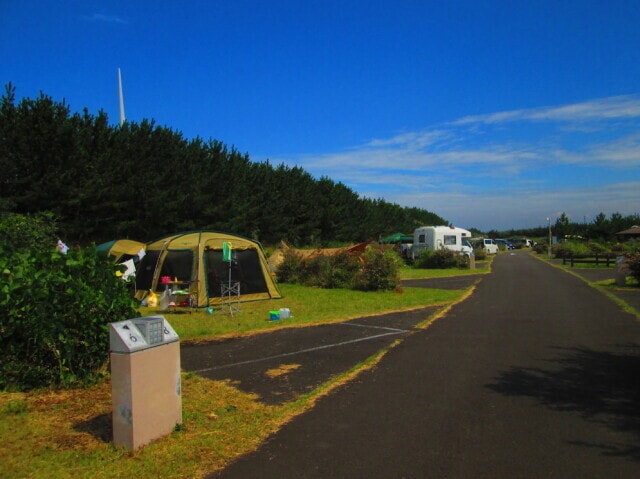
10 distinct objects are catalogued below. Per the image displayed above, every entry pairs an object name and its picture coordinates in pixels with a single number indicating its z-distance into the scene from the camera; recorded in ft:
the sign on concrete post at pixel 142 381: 13.80
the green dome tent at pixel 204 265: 46.19
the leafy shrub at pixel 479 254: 135.90
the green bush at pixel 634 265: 57.77
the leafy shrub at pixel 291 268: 69.36
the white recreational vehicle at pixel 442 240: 113.39
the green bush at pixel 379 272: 57.11
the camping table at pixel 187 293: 44.63
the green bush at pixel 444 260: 99.91
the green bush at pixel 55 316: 17.93
